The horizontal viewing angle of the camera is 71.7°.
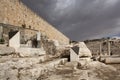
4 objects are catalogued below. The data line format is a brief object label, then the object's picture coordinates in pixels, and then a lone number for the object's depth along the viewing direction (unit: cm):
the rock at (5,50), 256
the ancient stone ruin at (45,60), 217
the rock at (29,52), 304
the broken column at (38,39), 440
